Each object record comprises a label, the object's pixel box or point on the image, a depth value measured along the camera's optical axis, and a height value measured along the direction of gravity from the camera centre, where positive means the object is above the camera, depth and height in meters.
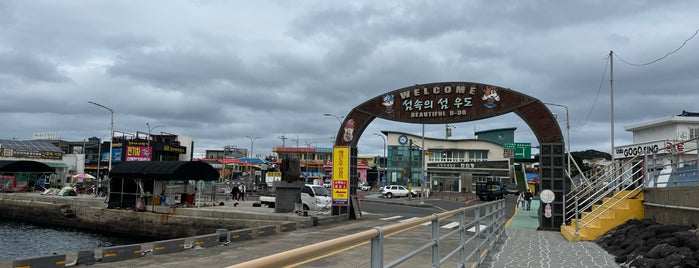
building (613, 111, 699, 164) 37.84 +4.22
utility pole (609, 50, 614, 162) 34.81 +7.22
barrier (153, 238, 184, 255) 14.54 -2.36
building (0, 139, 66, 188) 66.91 +1.75
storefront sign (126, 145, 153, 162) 74.82 +2.41
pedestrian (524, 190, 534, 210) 32.56 -1.37
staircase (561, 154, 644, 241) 15.56 -1.19
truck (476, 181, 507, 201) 52.66 -1.66
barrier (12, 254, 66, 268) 10.95 -2.24
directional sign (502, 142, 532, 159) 84.06 +4.69
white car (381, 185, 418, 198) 58.25 -2.10
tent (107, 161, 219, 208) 30.21 -0.44
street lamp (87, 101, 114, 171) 52.11 +4.95
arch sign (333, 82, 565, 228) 20.09 +2.97
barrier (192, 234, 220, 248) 15.67 -2.32
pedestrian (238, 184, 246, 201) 43.63 -1.97
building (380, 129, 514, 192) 77.41 +3.51
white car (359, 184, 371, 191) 79.72 -2.36
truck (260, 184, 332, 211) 30.68 -1.79
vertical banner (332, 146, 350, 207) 23.52 -0.17
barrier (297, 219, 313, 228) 20.67 -2.20
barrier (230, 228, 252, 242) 16.94 -2.28
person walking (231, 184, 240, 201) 43.31 -2.00
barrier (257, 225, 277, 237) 18.49 -2.28
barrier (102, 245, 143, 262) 13.27 -2.36
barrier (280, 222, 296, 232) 19.64 -2.26
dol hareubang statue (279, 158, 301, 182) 27.06 +0.08
